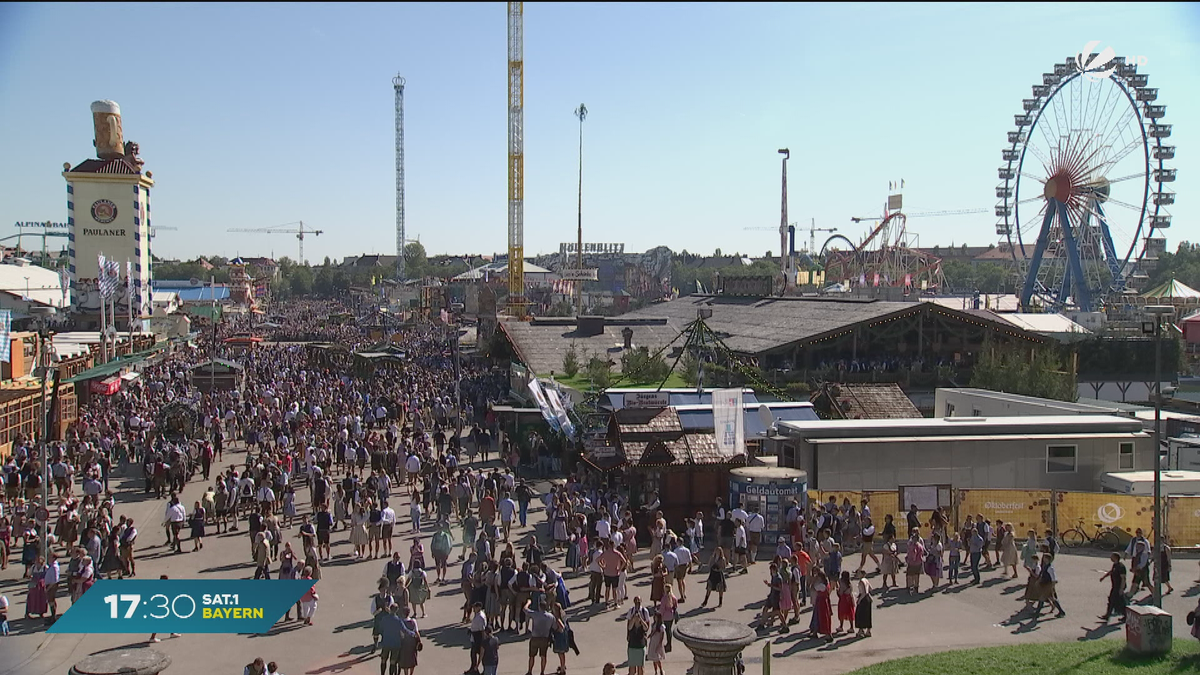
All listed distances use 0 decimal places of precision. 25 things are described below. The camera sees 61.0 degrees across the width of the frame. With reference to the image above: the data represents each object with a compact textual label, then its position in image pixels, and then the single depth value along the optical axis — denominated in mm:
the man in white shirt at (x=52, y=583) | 14445
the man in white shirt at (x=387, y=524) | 18141
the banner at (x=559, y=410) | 23484
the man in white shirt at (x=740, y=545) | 17281
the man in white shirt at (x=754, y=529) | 17891
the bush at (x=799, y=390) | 33094
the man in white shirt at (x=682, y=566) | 15613
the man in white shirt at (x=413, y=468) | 23672
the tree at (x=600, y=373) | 32406
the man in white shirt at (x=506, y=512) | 19281
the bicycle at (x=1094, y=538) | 19016
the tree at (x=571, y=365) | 36094
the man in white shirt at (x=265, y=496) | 20094
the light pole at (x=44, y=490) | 15355
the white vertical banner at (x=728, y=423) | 20188
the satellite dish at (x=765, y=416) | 23062
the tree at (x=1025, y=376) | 32875
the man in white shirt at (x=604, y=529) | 16891
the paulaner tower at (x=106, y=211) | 62938
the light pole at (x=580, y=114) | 79000
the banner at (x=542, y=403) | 24500
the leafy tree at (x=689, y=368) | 34312
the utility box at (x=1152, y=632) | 12055
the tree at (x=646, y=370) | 33188
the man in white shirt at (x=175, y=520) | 18328
